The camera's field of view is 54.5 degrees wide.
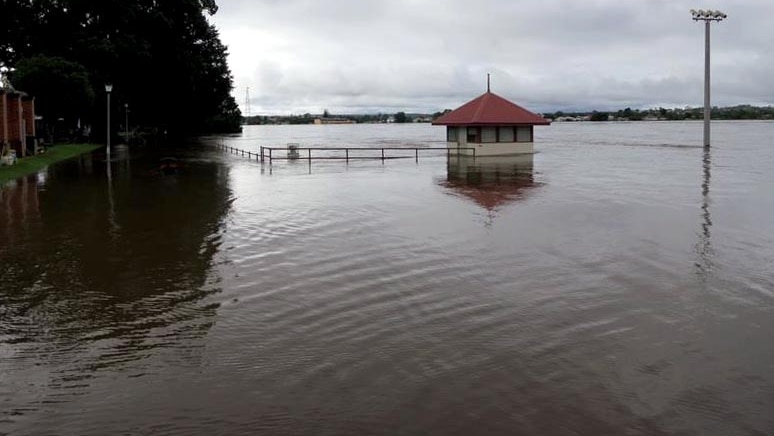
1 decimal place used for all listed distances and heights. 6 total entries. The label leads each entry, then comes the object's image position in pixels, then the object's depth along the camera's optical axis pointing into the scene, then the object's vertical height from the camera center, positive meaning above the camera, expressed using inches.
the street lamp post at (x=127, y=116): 2768.2 +168.7
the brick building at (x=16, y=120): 1360.7 +77.1
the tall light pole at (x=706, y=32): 2076.8 +327.3
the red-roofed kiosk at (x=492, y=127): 1920.5 +65.4
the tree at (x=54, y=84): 1787.6 +179.7
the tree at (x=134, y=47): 2218.3 +360.3
